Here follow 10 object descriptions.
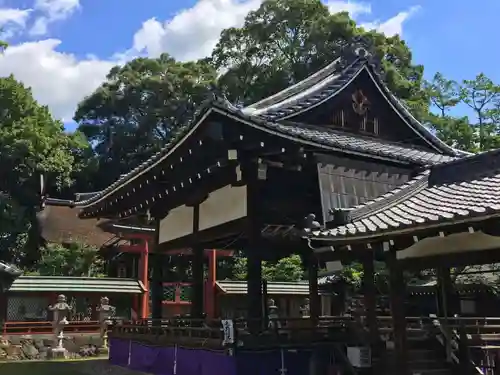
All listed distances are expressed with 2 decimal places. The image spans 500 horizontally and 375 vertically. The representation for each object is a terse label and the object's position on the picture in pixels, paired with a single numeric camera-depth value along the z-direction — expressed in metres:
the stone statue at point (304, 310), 24.55
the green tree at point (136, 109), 44.72
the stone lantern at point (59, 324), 20.80
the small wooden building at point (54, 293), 23.69
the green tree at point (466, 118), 31.84
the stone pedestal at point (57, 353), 20.61
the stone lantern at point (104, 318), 21.80
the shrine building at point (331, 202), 8.56
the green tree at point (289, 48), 36.31
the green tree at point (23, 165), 34.41
